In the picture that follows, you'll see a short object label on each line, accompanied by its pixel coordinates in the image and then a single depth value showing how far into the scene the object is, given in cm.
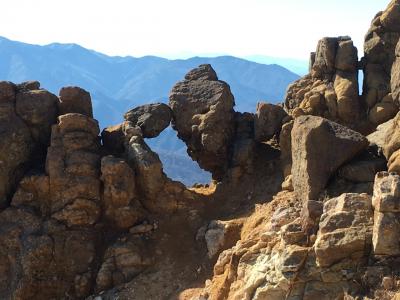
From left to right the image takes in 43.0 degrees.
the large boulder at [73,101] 3131
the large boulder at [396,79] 2655
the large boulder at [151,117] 3269
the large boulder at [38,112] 3017
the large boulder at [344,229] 1828
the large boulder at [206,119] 3234
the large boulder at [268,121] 3203
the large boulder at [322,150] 2395
